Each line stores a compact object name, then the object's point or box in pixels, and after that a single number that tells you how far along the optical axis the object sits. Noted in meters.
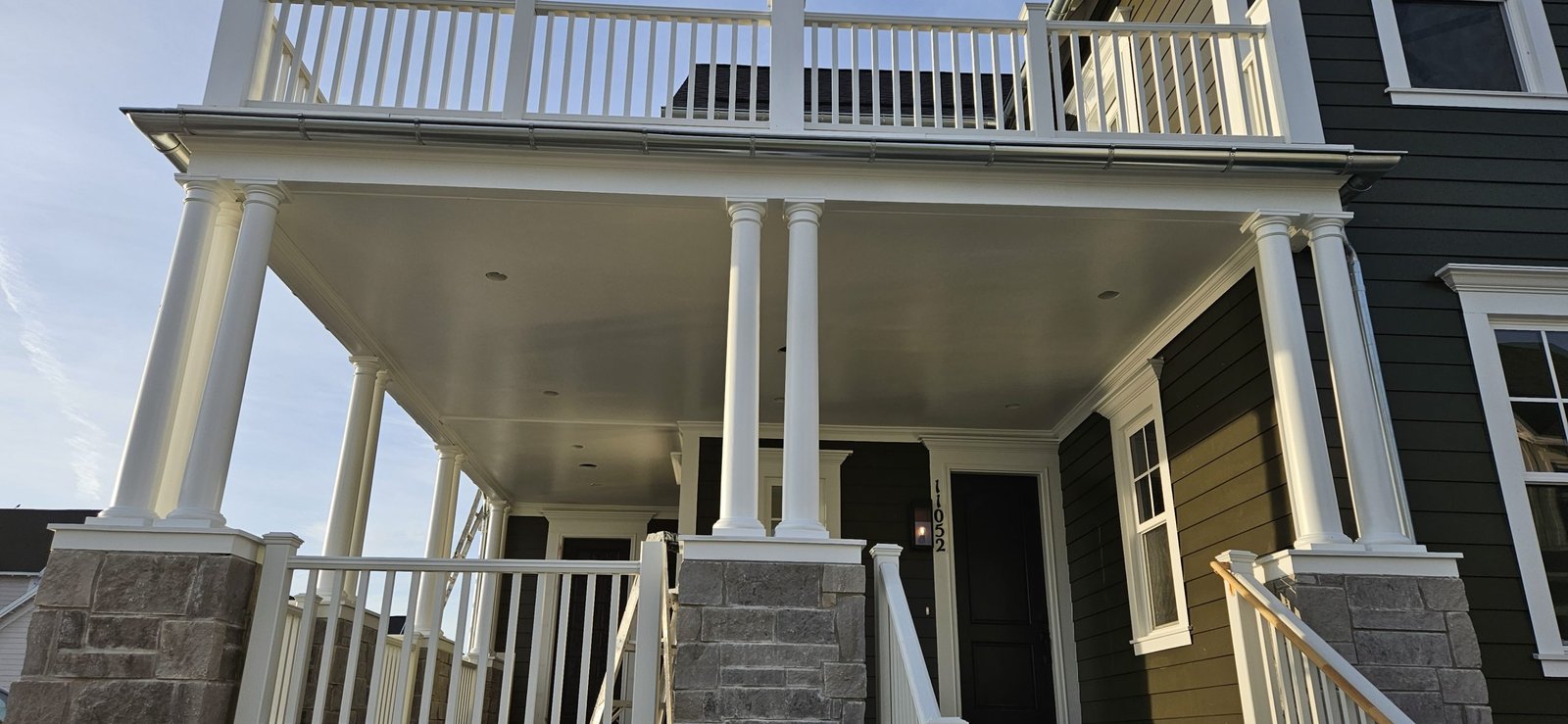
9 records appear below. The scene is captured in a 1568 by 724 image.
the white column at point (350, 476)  6.04
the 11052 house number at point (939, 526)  7.44
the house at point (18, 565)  16.92
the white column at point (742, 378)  3.95
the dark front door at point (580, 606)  10.63
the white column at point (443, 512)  8.00
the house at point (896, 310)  3.81
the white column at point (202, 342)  4.37
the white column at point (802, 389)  3.98
